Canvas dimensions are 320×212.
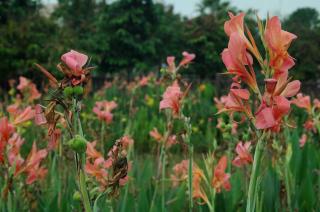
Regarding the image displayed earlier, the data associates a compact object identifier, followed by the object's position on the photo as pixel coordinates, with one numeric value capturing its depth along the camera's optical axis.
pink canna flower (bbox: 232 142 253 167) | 1.57
